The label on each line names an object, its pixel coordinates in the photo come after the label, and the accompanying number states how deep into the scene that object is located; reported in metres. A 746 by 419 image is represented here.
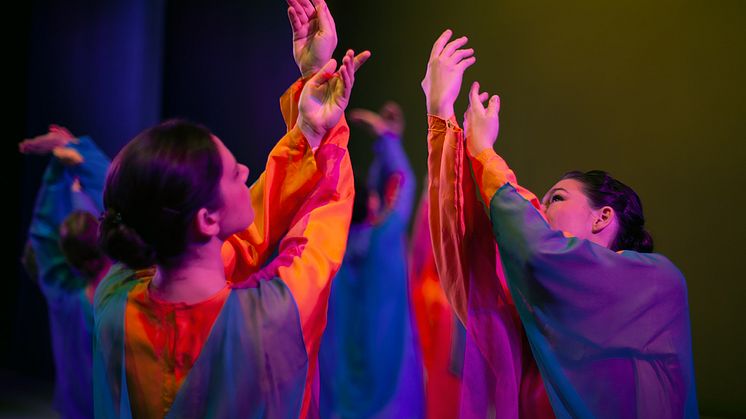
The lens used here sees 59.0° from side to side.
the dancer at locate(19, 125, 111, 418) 2.67
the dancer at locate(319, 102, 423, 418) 3.04
